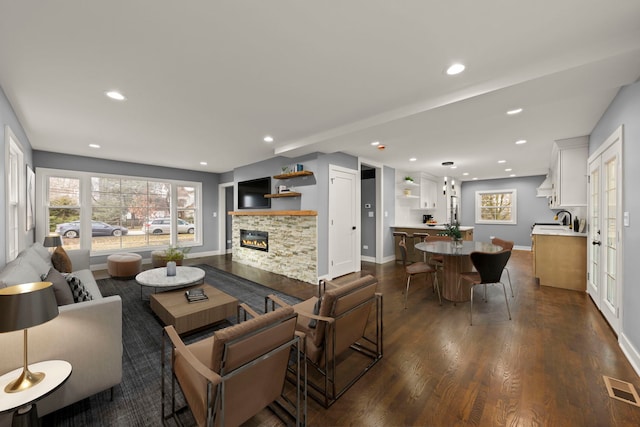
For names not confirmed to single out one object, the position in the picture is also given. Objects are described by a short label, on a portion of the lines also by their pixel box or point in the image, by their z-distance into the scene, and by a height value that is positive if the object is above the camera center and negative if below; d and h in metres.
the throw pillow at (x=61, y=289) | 1.80 -0.55
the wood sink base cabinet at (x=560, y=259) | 4.08 -0.78
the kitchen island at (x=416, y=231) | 6.46 -0.53
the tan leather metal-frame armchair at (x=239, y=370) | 1.18 -0.81
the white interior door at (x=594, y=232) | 3.30 -0.29
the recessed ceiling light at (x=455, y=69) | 2.14 +1.19
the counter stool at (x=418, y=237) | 6.01 -0.61
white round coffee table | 3.17 -0.86
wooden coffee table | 2.58 -1.02
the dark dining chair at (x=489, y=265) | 2.98 -0.62
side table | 1.19 -0.87
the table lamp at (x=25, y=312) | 1.20 -0.48
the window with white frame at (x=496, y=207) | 8.91 +0.15
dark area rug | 1.64 -1.30
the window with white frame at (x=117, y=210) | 5.36 +0.04
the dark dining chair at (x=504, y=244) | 3.98 -0.53
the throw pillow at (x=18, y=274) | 1.82 -0.47
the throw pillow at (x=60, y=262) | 3.45 -0.66
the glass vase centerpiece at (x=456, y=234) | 3.92 -0.36
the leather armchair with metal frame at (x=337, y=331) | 1.81 -0.90
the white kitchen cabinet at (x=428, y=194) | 7.55 +0.53
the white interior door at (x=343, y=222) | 4.90 -0.21
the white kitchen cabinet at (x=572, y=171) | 3.98 +0.62
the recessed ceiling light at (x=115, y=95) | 2.62 +1.20
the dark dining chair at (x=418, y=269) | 3.63 -0.82
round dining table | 3.70 -0.83
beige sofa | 1.49 -0.83
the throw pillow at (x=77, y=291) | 2.04 -0.63
